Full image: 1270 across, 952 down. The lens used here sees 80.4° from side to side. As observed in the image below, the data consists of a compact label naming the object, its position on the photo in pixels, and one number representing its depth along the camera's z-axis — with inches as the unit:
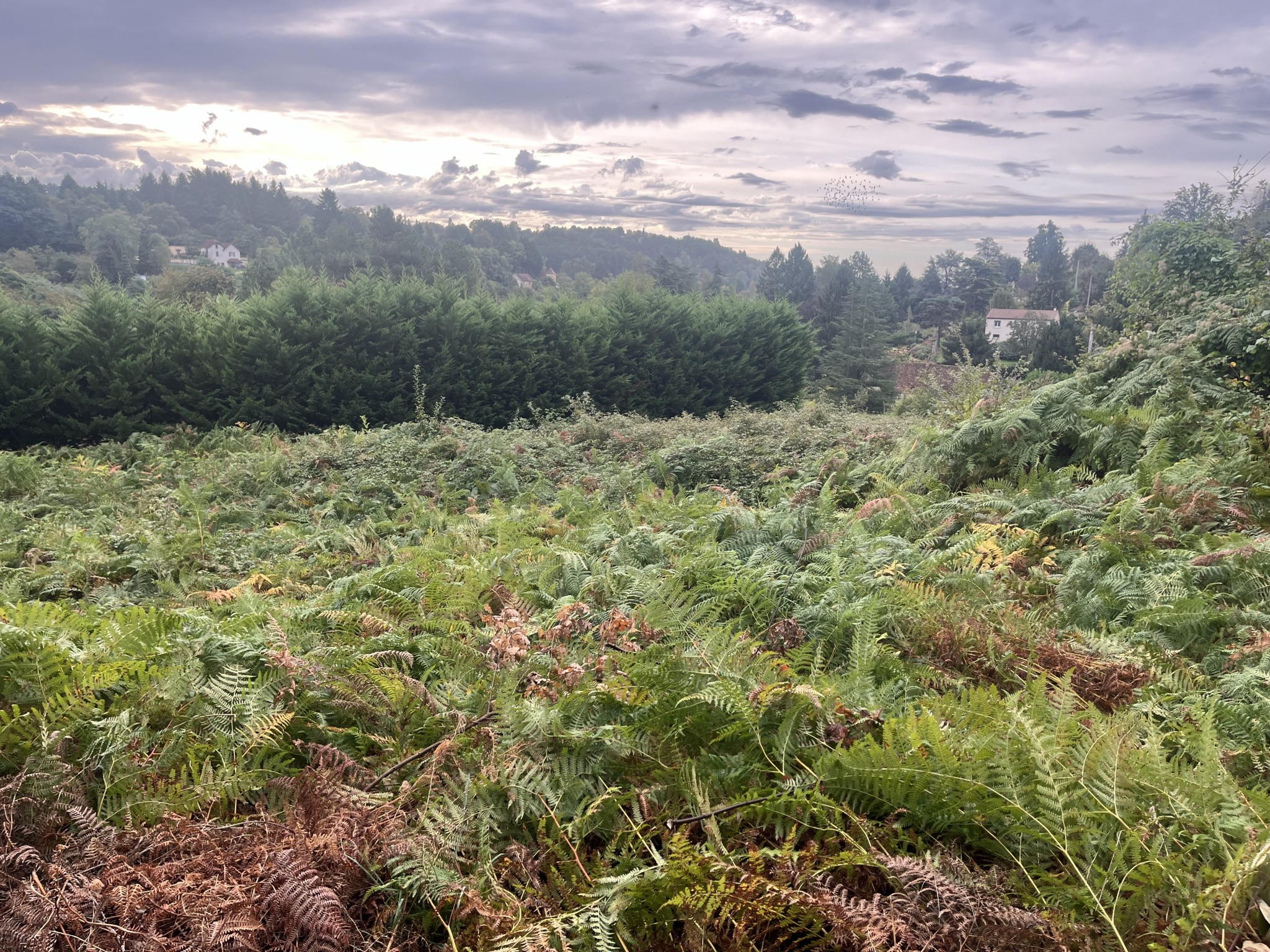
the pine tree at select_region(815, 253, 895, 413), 1561.3
